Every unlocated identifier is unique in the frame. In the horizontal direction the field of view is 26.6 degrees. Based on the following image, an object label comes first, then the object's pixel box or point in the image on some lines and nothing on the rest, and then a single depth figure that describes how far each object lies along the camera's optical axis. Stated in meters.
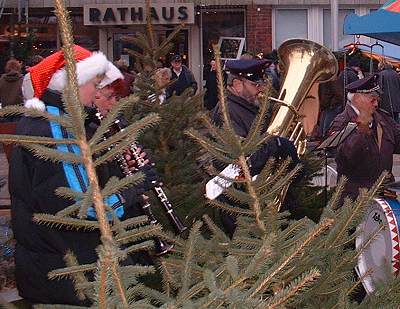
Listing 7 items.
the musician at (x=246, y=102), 4.45
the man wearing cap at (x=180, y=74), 13.30
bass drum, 5.03
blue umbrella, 6.88
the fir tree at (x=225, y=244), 1.51
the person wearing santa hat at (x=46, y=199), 3.05
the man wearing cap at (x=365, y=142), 5.50
